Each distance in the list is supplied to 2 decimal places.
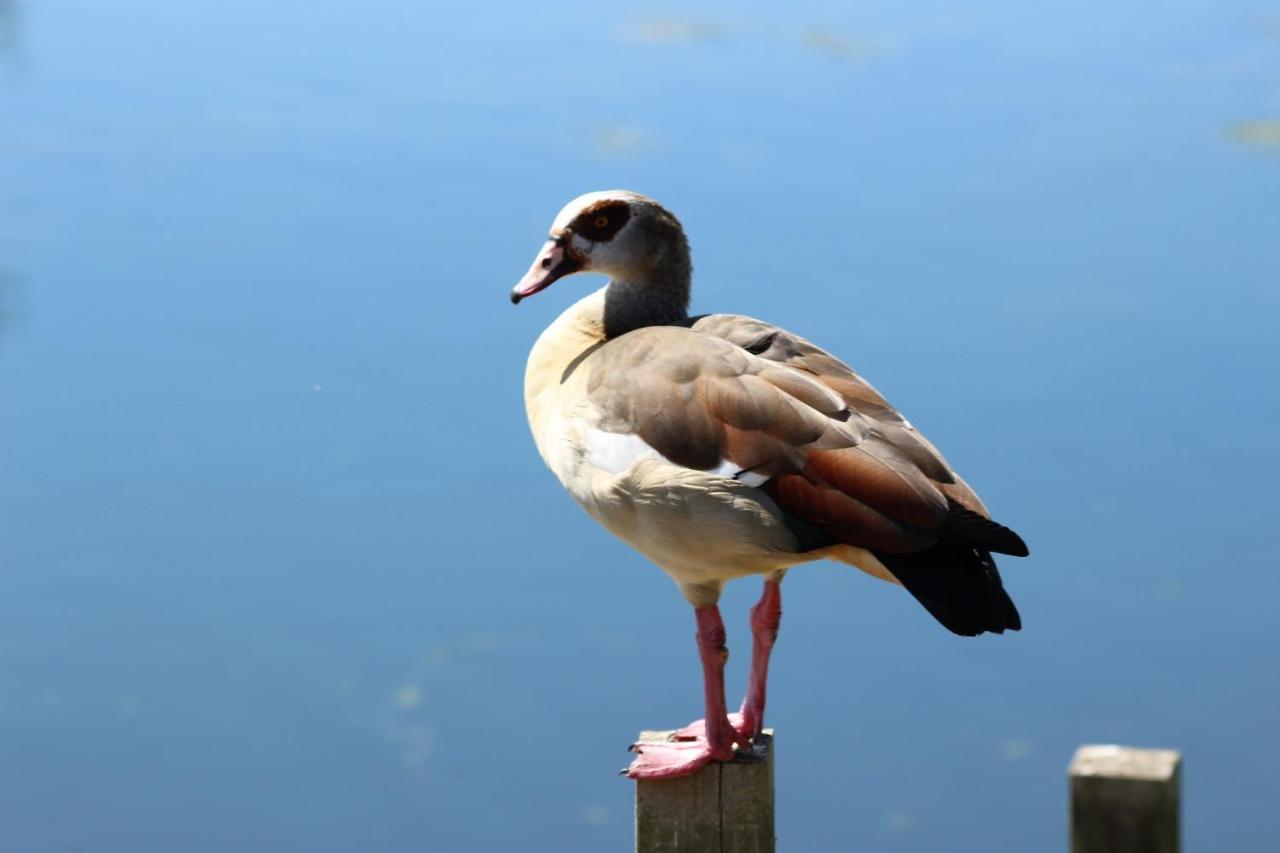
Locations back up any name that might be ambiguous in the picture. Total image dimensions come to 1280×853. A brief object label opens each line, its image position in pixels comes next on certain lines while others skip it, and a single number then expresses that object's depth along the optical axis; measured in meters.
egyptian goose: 7.04
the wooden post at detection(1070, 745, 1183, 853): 4.17
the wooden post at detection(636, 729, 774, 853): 7.23
